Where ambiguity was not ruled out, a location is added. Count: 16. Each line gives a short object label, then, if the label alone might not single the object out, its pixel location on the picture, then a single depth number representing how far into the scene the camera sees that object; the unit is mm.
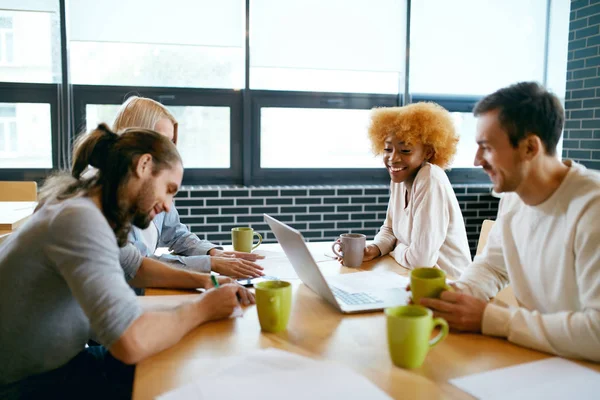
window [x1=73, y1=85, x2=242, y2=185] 3496
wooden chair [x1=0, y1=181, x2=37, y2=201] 3143
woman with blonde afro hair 2078
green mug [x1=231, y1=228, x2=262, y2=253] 2020
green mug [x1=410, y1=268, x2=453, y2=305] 1244
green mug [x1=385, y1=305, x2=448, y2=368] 995
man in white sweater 1115
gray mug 1846
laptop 1358
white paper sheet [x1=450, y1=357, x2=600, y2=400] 920
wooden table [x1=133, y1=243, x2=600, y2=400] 971
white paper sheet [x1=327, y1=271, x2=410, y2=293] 1565
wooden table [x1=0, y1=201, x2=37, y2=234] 2332
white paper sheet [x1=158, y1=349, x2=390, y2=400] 905
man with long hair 1104
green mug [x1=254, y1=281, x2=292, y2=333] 1200
